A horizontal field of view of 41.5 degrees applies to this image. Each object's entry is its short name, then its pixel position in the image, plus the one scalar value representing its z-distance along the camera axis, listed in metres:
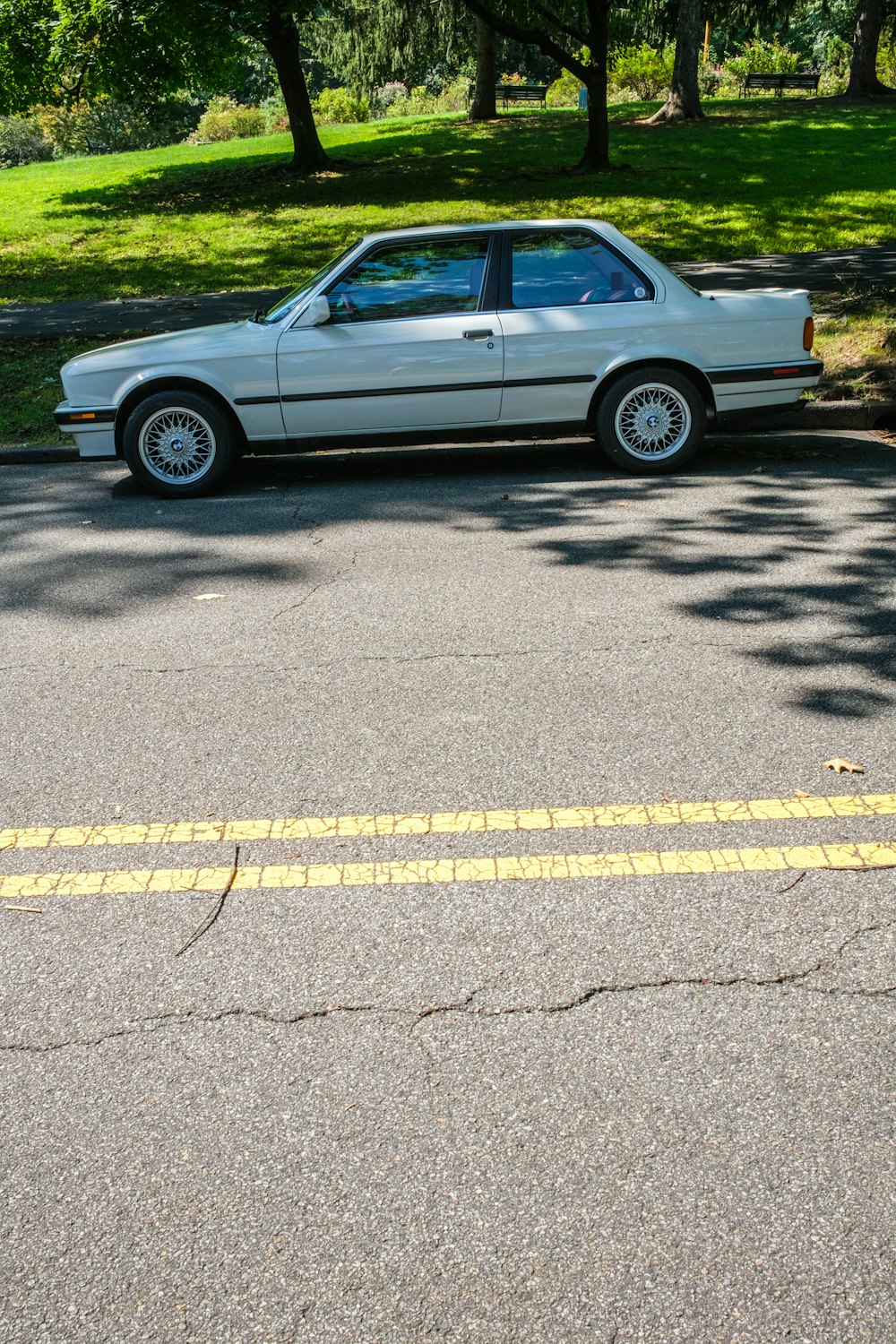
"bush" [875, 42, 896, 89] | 41.91
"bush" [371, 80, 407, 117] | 58.02
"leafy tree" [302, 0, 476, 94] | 31.27
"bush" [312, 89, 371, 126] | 48.62
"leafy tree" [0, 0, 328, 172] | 21.20
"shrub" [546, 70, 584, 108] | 44.19
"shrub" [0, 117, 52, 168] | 49.09
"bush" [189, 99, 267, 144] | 49.47
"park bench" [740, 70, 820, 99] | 39.03
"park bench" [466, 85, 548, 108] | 41.91
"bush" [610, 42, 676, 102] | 41.62
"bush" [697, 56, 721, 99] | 43.59
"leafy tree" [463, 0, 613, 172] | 20.41
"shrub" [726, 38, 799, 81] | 47.66
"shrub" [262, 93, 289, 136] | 49.72
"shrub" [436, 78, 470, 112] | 51.97
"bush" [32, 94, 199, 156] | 48.47
